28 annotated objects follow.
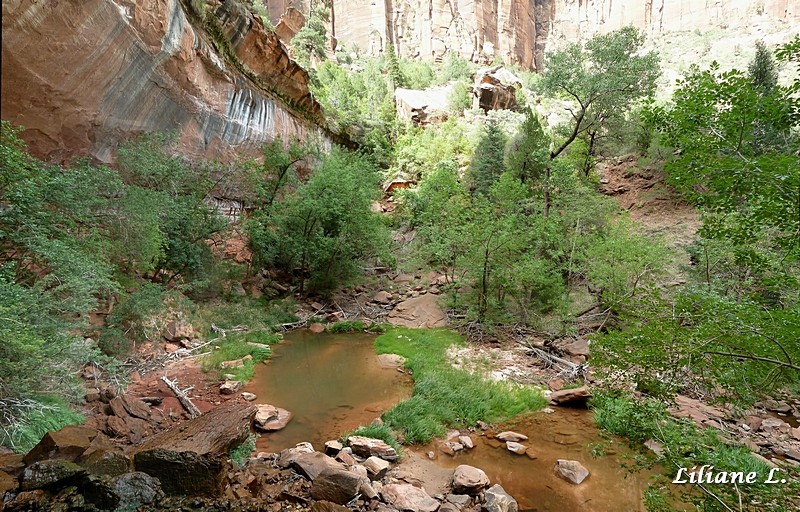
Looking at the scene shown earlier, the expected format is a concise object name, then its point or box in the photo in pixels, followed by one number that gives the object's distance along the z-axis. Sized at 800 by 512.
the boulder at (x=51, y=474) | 4.41
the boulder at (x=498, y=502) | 5.60
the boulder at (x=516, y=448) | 7.30
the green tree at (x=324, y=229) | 16.86
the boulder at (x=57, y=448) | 4.87
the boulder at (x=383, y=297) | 18.59
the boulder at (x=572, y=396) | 9.08
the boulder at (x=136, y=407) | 7.07
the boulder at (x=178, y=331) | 11.27
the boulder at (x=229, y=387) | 8.98
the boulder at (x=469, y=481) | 6.02
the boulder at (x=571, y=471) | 6.42
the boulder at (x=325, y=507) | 5.11
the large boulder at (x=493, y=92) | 33.66
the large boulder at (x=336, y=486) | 5.48
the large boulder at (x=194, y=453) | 5.05
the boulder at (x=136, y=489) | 4.64
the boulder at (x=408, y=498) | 5.57
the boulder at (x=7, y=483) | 4.32
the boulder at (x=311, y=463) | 5.91
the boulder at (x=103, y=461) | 4.91
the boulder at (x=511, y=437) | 7.72
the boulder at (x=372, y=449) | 6.78
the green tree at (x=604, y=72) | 17.25
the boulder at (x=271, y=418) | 7.61
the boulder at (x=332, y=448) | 6.77
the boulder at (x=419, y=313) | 15.88
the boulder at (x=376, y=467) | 6.20
